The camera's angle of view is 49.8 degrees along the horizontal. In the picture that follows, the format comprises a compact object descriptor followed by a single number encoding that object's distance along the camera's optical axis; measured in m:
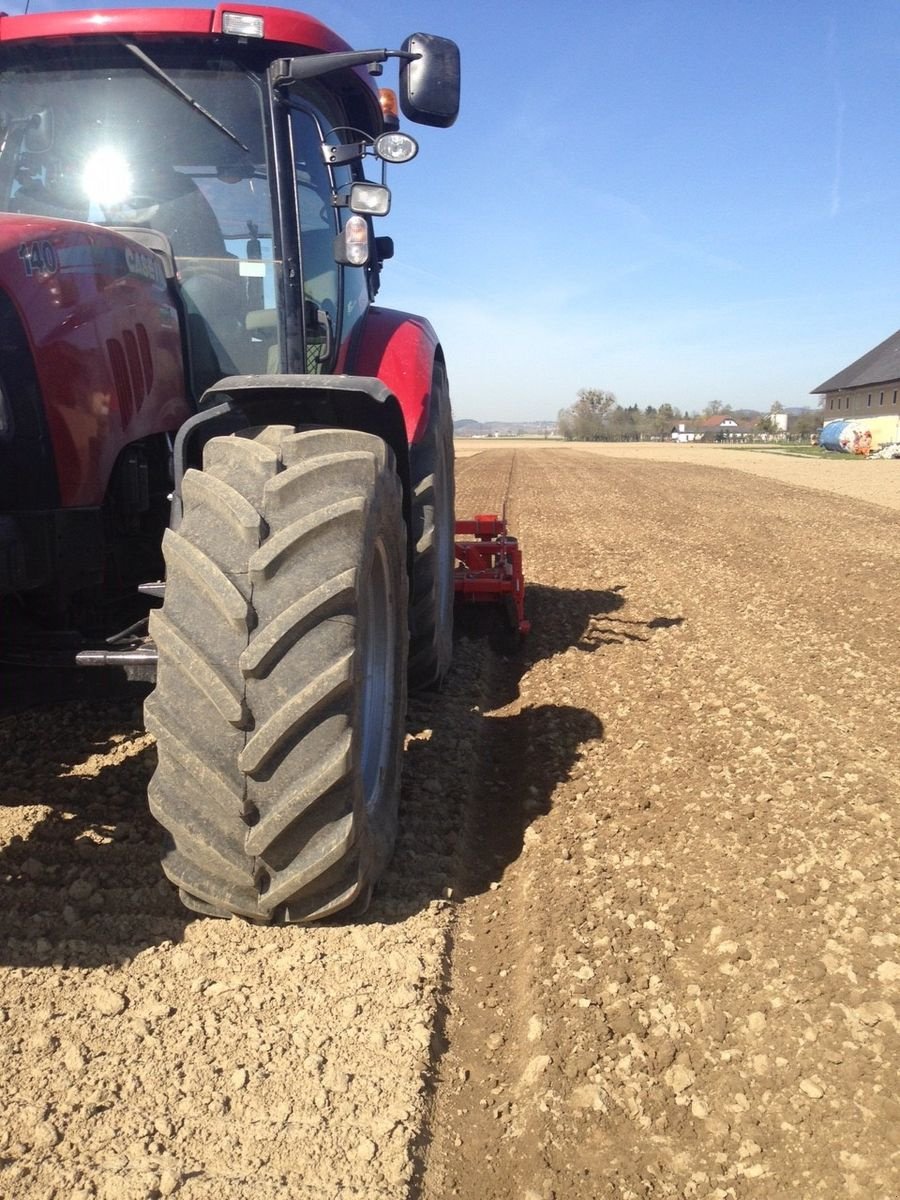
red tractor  2.14
